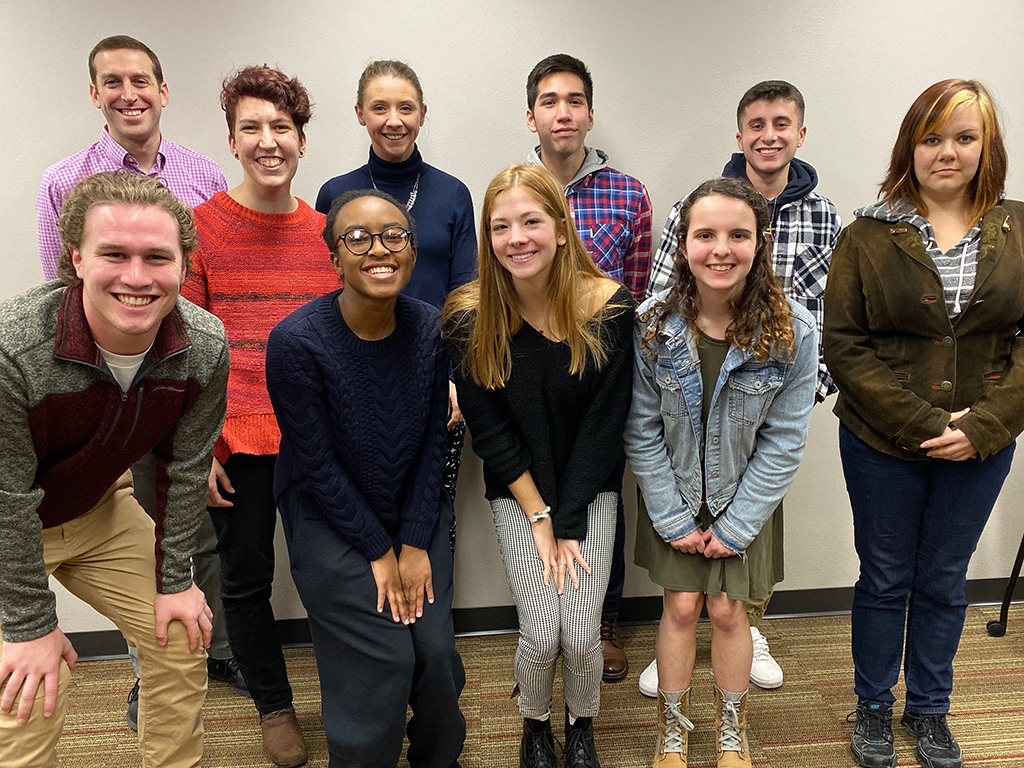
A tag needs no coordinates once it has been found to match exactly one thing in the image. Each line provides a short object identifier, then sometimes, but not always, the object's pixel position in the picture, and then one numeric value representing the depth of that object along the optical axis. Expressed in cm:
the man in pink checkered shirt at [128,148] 211
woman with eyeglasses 166
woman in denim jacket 172
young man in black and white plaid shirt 220
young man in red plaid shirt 224
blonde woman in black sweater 176
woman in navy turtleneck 214
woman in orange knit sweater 189
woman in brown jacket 179
